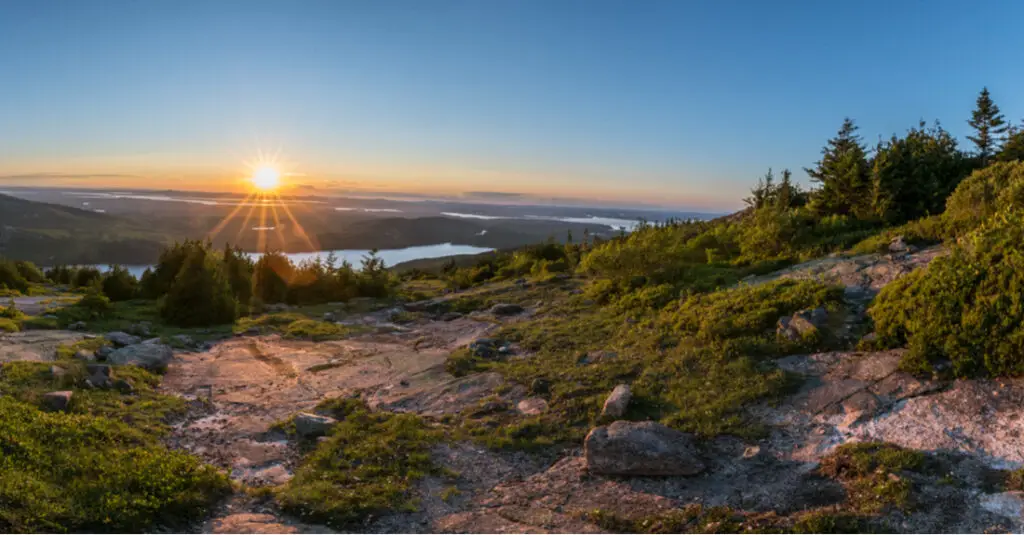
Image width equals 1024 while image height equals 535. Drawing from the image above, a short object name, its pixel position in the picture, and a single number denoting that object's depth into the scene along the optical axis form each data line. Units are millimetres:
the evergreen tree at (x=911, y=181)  20344
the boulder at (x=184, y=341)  16766
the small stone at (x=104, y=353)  13758
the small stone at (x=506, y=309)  20500
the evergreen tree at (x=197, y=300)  20016
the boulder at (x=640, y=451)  7508
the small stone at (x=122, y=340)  15750
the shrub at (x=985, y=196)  13820
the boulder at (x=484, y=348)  14225
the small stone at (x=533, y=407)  10172
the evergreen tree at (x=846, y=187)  21844
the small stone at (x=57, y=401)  9492
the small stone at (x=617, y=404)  9367
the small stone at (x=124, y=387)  11391
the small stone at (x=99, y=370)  11609
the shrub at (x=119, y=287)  26219
